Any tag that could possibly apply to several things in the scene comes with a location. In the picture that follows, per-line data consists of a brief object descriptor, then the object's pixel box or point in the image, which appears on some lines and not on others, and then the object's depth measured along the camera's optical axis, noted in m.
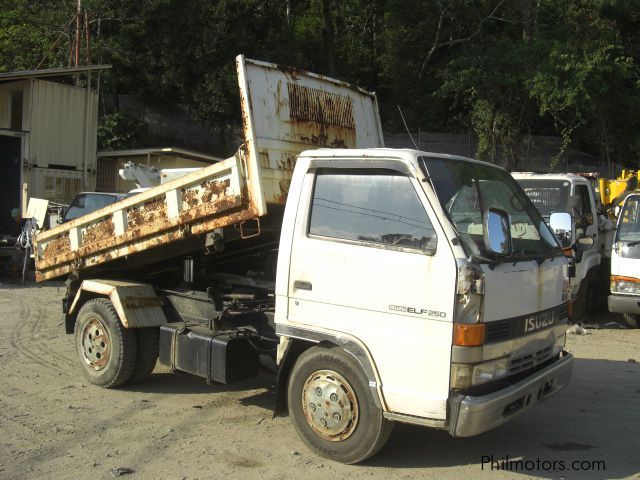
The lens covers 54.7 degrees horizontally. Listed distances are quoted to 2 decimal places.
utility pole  20.25
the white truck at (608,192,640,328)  8.83
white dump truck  3.85
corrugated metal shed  19.27
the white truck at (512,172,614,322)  9.37
